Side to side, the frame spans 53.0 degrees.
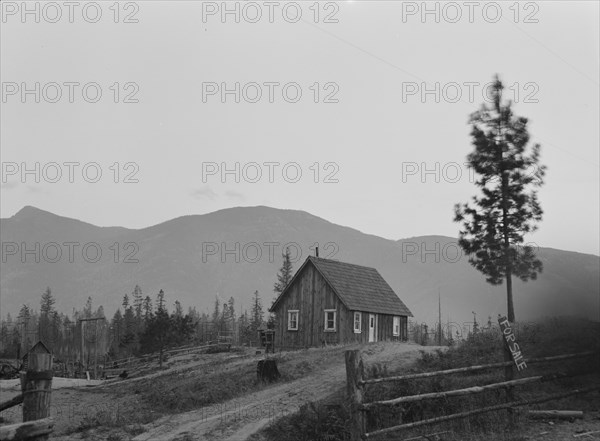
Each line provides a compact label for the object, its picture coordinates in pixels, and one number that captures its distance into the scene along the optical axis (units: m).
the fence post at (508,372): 14.16
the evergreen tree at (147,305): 117.78
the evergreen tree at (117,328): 101.14
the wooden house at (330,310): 41.09
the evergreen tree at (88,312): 154.50
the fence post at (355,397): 11.21
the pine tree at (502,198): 32.09
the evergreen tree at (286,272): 83.38
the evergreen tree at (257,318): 91.06
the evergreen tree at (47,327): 108.29
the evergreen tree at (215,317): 127.15
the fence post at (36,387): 8.73
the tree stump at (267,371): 26.66
